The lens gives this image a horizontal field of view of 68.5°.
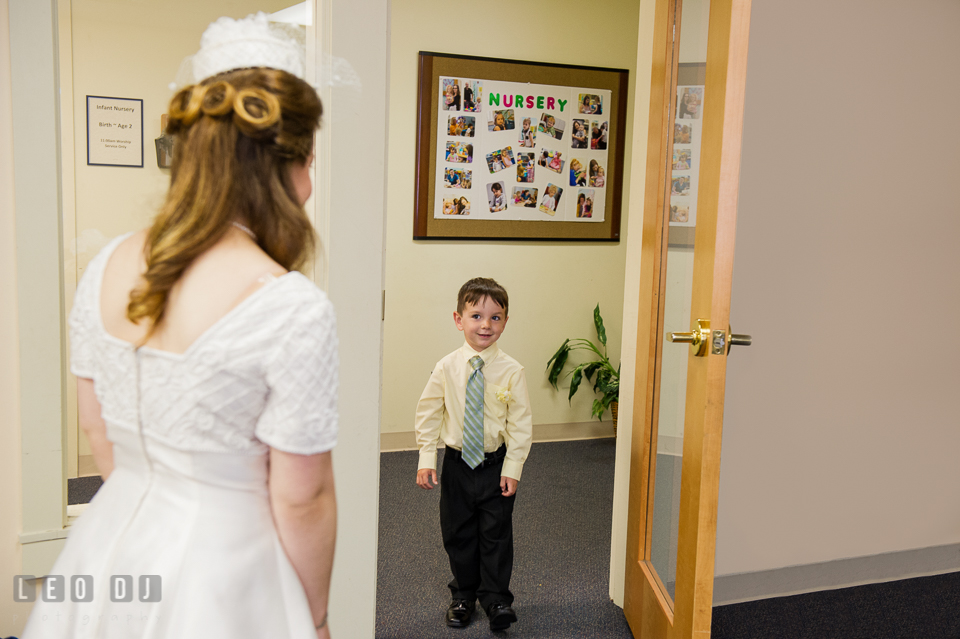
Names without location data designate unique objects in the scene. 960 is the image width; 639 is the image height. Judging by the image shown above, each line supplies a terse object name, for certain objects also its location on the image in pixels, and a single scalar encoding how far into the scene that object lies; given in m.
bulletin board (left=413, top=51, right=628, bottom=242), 3.51
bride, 0.85
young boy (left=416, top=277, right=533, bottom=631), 2.11
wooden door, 1.50
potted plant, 3.90
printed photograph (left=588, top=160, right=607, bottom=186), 3.80
